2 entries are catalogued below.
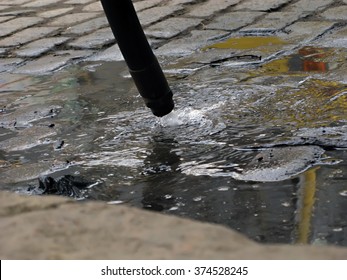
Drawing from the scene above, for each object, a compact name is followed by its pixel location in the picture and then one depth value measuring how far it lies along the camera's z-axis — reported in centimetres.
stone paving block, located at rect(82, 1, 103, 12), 878
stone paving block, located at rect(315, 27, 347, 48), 613
